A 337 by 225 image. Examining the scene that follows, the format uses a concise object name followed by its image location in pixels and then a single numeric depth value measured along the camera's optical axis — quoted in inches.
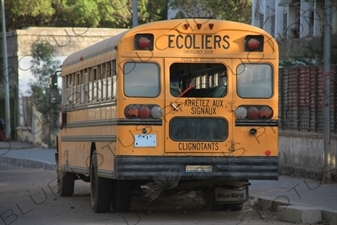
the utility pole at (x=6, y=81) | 1485.7
